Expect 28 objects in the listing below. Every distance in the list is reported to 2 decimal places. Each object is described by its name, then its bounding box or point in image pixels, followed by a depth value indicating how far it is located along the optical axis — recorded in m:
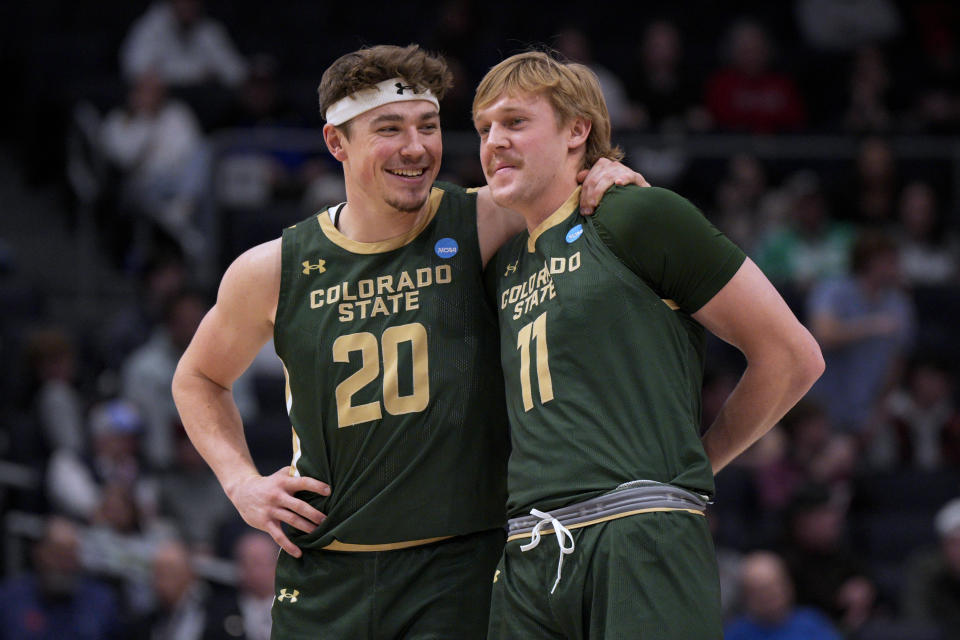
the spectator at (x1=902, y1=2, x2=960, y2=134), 24.20
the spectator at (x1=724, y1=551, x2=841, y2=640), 15.71
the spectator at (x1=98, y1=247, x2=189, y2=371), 20.42
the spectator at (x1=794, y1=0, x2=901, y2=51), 26.83
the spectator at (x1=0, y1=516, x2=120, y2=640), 16.98
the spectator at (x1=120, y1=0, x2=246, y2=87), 24.55
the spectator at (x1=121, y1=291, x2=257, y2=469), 19.51
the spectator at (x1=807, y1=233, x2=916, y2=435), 19.66
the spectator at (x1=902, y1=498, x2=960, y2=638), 16.78
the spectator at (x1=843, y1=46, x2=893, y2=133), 24.37
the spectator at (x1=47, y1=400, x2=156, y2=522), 18.60
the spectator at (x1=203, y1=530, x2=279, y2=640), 16.34
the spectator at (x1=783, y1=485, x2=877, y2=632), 16.68
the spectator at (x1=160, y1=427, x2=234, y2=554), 18.91
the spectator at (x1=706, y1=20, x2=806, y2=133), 24.43
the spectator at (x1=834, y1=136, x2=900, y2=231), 21.89
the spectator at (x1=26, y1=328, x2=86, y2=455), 19.63
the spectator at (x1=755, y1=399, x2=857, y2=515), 18.78
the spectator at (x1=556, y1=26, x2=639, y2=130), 23.35
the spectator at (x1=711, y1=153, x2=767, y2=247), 21.68
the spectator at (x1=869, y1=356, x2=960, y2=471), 20.09
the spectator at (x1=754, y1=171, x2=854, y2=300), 21.38
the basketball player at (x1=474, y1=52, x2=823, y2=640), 7.66
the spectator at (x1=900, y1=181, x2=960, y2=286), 22.11
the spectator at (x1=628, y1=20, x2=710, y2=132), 23.80
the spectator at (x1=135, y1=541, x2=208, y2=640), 16.89
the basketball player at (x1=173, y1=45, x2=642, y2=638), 8.88
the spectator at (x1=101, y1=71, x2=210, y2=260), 22.46
